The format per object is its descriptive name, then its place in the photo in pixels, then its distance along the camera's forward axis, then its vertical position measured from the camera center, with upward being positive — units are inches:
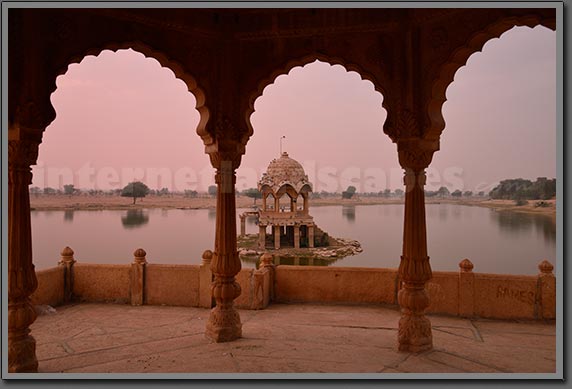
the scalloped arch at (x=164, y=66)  180.1 +57.1
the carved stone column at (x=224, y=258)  220.1 -32.9
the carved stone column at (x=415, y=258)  199.6 -29.9
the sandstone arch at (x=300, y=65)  206.2 +58.2
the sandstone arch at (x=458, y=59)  169.7 +57.8
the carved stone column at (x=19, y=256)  163.0 -23.1
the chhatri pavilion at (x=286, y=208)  1206.9 -46.6
